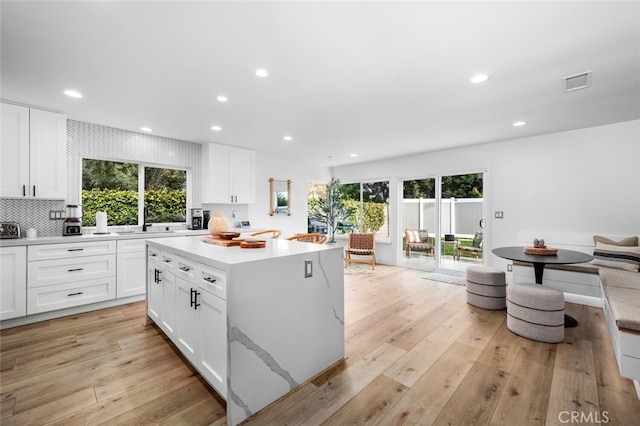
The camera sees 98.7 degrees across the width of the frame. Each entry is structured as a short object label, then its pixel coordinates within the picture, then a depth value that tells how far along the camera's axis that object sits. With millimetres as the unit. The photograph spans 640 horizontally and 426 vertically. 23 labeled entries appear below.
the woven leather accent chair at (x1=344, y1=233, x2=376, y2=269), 6205
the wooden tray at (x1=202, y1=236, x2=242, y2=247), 2365
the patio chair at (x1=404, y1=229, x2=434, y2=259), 5945
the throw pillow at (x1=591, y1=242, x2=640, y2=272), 3198
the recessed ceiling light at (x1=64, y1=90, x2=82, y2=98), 2873
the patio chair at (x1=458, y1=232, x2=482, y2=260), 5176
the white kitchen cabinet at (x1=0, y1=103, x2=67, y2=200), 3125
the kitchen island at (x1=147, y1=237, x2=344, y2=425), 1612
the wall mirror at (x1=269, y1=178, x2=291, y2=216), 6176
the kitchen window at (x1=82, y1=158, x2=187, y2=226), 4051
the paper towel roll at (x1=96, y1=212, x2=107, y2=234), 3861
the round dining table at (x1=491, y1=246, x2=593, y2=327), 2932
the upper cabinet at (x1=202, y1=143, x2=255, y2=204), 4898
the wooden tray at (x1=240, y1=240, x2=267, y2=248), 2164
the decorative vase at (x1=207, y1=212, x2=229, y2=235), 2699
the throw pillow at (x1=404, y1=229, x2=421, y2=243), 6137
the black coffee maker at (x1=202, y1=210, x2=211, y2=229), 4961
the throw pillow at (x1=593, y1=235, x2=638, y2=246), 3537
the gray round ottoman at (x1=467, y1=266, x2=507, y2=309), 3506
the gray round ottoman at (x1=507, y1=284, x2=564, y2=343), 2609
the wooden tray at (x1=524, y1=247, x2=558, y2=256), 3168
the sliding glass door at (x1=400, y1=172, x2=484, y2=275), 5250
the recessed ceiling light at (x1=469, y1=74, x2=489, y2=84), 2498
